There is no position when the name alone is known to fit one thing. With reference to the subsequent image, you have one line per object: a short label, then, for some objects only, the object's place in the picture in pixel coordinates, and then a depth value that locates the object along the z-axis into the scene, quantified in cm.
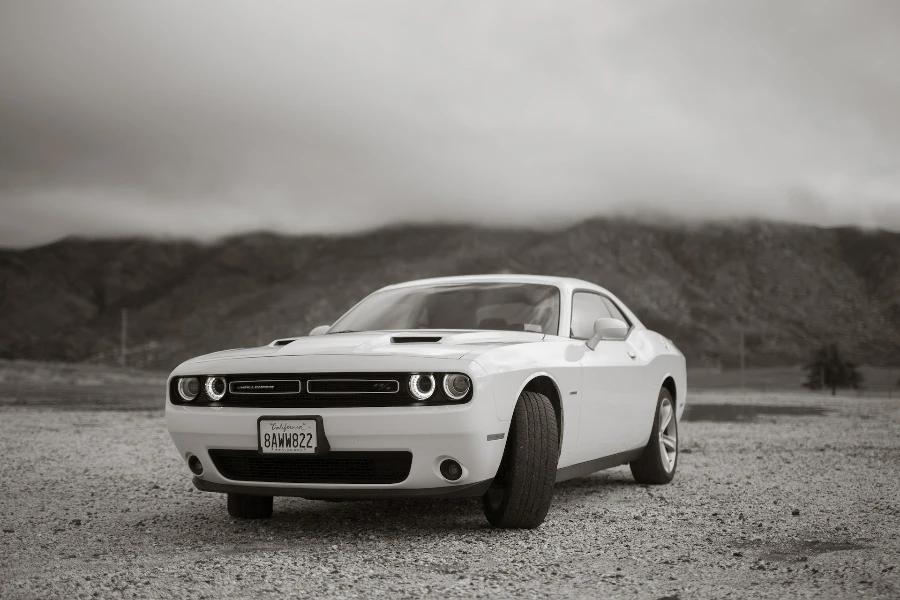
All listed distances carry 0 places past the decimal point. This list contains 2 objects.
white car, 466
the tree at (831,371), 9750
